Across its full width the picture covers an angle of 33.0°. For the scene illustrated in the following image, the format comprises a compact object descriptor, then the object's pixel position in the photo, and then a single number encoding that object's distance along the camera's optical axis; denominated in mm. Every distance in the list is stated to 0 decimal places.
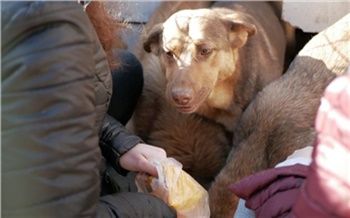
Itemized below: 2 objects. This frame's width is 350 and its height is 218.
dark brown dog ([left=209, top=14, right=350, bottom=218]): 2250
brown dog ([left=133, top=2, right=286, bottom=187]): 2857
